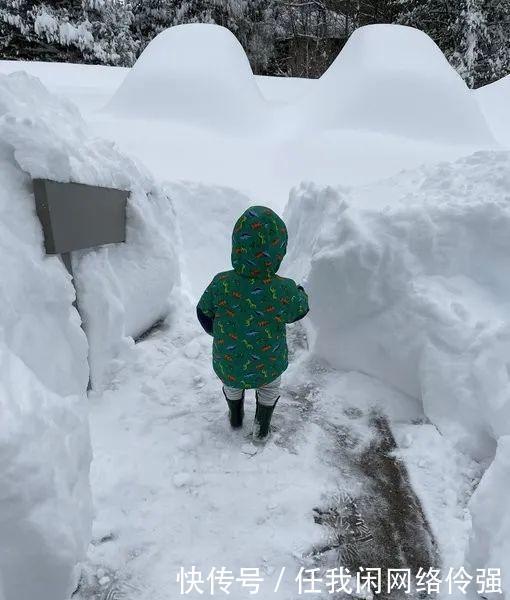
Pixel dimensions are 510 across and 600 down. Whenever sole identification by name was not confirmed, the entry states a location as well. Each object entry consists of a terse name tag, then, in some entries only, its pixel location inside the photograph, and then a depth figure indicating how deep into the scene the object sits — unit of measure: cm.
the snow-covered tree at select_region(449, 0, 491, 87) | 1427
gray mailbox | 222
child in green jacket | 220
